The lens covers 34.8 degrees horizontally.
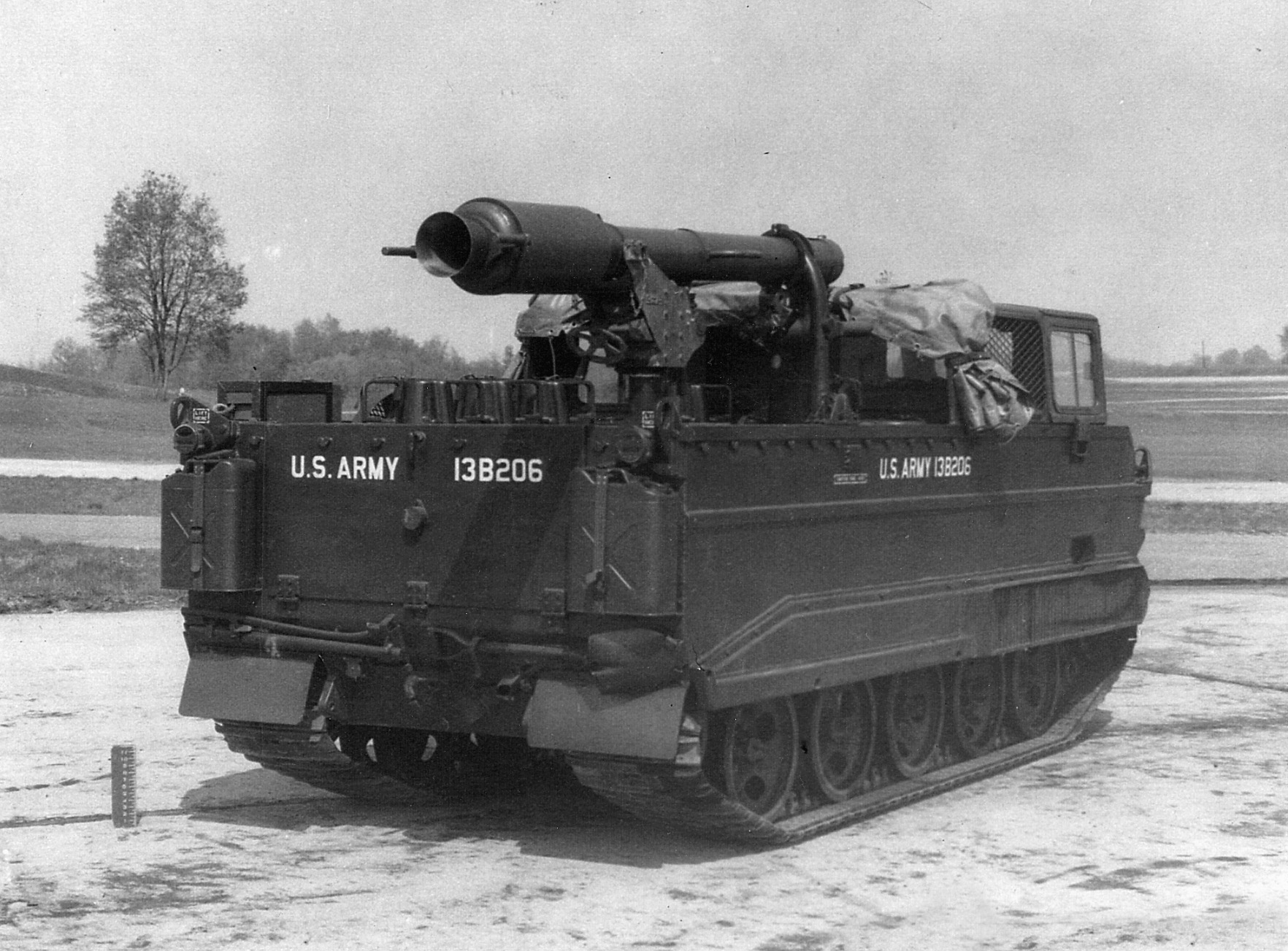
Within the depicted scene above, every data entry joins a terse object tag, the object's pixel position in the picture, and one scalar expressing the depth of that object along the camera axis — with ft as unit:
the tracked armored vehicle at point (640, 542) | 28.55
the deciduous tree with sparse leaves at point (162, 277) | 207.10
